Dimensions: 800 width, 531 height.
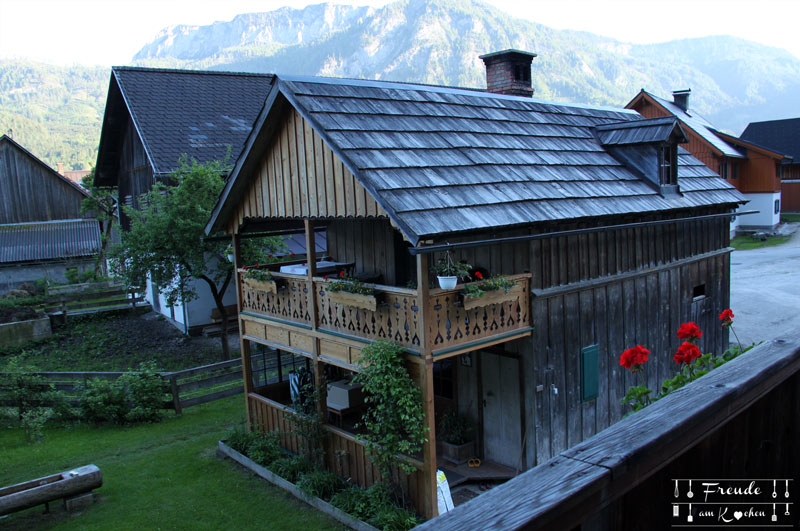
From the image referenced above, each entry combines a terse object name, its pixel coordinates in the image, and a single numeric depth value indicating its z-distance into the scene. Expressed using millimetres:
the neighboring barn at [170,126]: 23891
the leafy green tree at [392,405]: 9438
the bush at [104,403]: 16641
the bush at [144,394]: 16861
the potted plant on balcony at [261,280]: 12688
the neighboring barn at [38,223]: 32750
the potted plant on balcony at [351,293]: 9914
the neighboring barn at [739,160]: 38438
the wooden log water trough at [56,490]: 10820
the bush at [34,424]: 15906
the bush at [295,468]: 12094
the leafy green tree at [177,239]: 18250
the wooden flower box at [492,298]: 9477
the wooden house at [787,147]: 48438
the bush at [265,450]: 13000
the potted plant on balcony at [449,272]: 9102
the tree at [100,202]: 31359
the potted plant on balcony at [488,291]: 9438
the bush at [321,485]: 11296
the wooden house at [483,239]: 9648
